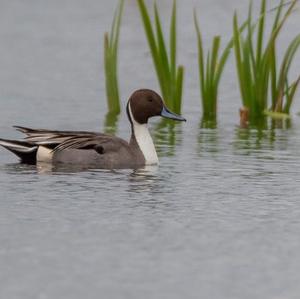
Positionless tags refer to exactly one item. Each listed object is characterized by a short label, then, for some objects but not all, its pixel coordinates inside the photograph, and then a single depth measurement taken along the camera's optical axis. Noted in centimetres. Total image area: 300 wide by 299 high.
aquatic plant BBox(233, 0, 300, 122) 1491
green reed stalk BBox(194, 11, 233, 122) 1538
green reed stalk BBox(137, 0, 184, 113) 1503
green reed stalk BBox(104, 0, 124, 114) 1567
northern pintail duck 1230
